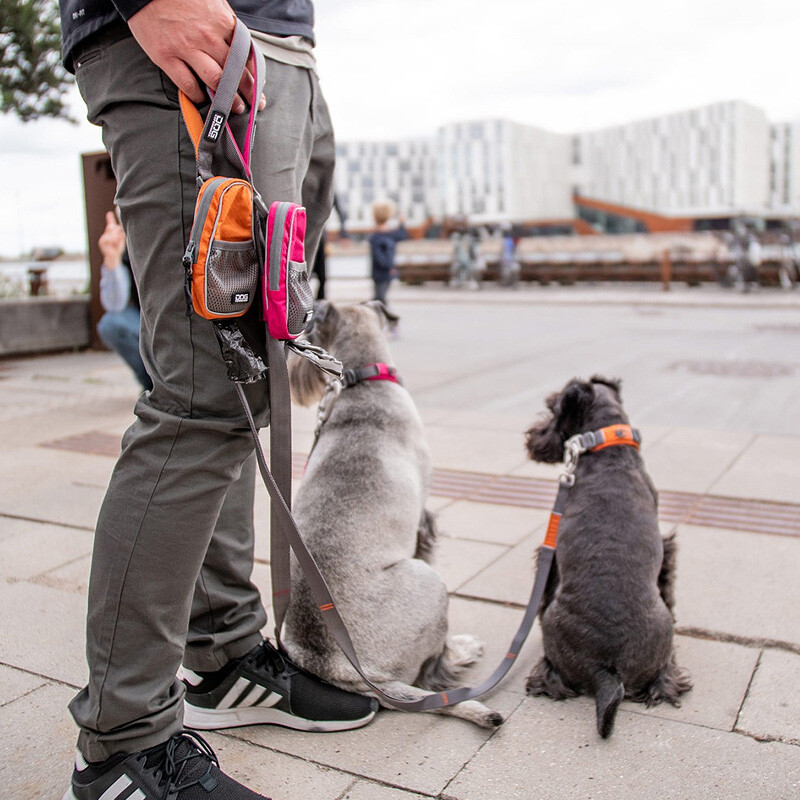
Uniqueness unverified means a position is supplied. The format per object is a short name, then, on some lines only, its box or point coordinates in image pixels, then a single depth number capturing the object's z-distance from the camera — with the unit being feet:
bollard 37.09
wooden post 76.59
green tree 23.63
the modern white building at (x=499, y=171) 372.38
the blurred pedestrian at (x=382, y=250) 41.45
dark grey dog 7.66
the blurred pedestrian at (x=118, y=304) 21.30
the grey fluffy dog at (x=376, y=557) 7.47
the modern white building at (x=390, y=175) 416.87
